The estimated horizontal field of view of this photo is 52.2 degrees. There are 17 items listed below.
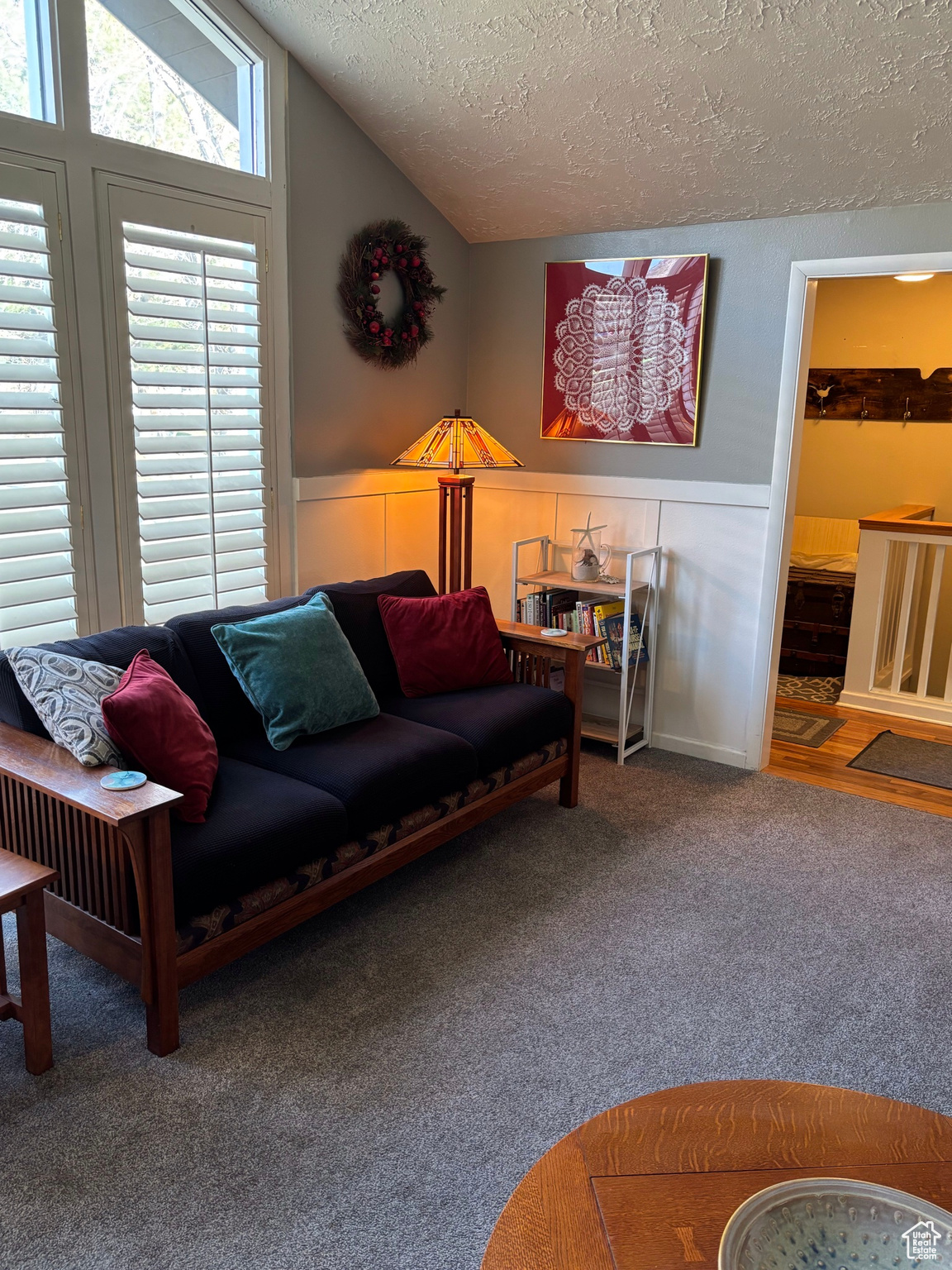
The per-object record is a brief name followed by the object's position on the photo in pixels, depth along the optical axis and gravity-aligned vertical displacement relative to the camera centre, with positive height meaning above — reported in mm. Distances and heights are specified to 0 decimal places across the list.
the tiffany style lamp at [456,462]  3957 -115
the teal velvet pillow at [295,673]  2969 -743
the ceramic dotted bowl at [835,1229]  1301 -1058
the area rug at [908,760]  4195 -1385
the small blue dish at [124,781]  2180 -790
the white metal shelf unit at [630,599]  4188 -701
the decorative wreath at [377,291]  3945 +582
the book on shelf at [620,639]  4211 -854
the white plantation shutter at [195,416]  3240 +39
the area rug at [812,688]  5371 -1367
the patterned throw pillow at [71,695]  2355 -677
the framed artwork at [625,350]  4027 +375
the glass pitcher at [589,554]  4305 -512
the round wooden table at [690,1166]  1312 -1065
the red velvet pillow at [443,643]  3498 -751
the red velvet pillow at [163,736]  2355 -759
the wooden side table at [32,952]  2064 -1126
